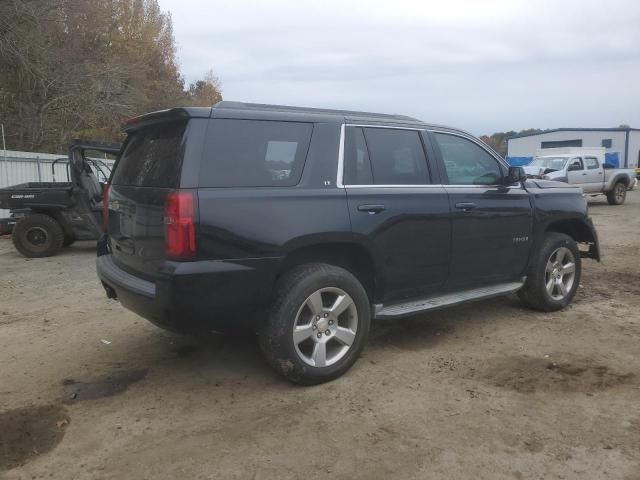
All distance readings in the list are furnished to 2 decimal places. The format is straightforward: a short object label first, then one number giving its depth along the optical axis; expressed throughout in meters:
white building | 50.12
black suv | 3.43
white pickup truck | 18.72
